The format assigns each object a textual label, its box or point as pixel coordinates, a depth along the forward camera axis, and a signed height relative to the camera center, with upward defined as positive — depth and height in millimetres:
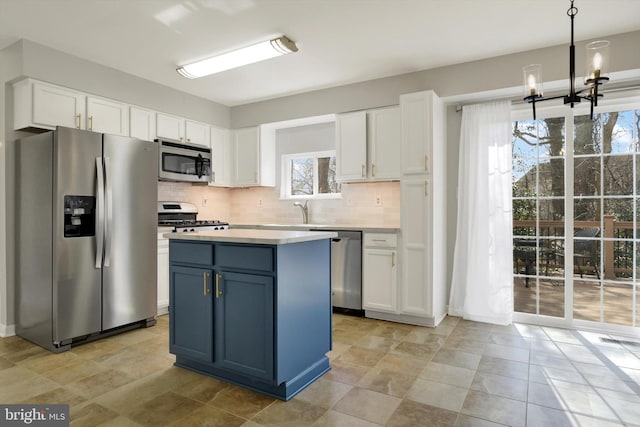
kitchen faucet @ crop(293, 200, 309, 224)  5082 +18
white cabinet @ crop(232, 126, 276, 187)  5199 +777
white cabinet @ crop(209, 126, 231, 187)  5156 +767
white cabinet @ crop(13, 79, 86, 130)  3318 +969
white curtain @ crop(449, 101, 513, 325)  3818 -19
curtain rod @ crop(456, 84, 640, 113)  3375 +1118
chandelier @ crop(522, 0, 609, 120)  1974 +749
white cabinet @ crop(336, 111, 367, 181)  4301 +770
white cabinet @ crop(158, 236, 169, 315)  4062 -668
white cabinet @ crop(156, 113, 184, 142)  4395 +1028
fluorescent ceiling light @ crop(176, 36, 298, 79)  3293 +1451
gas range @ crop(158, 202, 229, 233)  4208 -66
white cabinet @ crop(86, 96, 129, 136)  3736 +987
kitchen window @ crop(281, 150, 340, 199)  5105 +521
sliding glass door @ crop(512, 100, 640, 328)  3463 -28
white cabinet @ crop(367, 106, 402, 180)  4105 +768
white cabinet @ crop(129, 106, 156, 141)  4102 +991
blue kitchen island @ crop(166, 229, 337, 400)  2279 -603
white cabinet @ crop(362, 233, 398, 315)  3910 -618
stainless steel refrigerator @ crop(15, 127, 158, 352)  3115 -191
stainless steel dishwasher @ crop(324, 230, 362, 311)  4102 -618
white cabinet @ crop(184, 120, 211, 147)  4754 +1032
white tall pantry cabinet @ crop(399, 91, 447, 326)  3738 +52
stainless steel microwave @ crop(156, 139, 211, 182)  4328 +621
